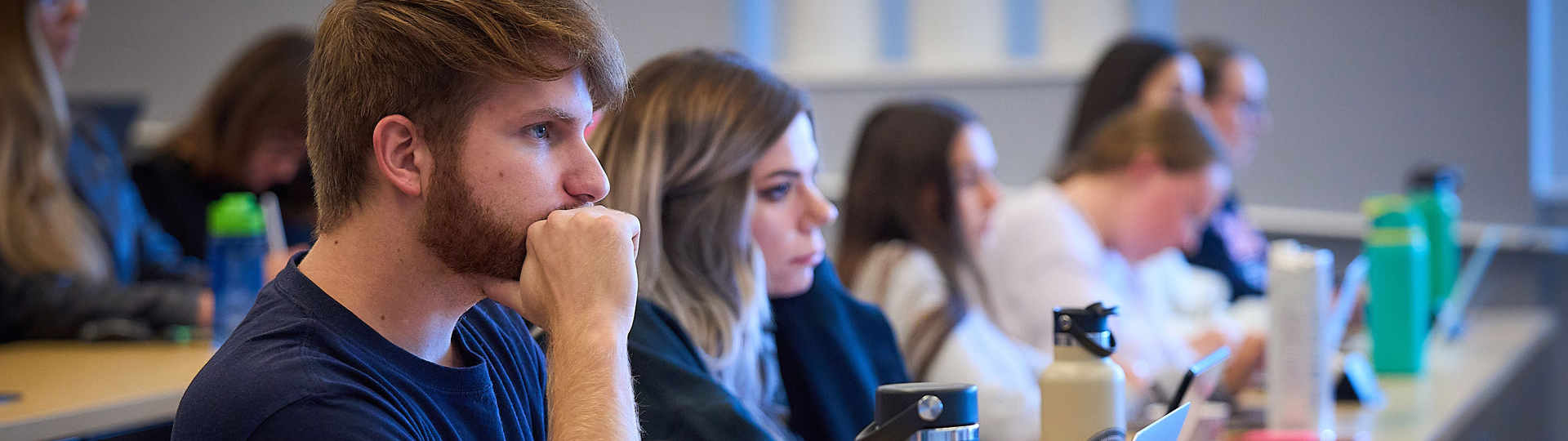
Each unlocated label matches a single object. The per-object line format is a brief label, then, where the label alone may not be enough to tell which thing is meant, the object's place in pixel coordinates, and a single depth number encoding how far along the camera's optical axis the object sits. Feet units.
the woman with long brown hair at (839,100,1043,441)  17.63
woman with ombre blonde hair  15.34
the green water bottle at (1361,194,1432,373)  18.28
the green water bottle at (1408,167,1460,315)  20.77
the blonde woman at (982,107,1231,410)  18.76
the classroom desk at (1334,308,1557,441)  17.10
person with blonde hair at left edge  17.85
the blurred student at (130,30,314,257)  19.49
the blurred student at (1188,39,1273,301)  24.93
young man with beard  14.10
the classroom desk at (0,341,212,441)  15.75
